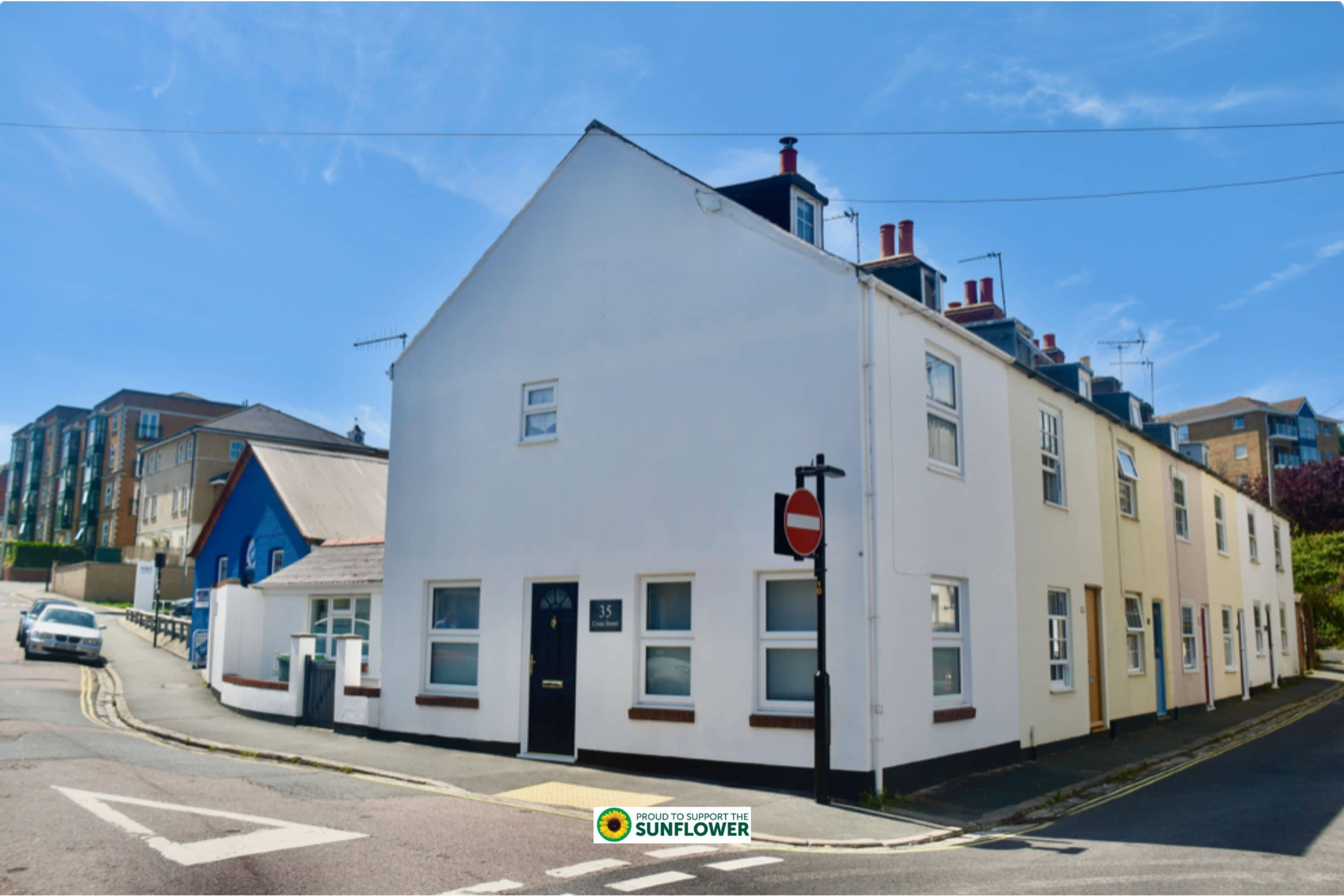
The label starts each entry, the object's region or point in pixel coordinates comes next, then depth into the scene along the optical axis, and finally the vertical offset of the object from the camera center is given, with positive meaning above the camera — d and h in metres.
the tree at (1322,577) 39.44 +0.51
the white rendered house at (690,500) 12.06 +1.21
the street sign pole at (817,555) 10.62 +0.36
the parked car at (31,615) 30.12 -0.88
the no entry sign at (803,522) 10.59 +0.70
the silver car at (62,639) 27.41 -1.44
